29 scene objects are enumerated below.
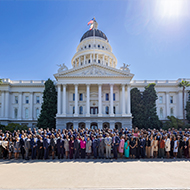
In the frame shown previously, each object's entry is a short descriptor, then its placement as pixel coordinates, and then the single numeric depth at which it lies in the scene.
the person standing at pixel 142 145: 14.34
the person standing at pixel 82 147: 14.15
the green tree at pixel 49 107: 40.06
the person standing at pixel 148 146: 14.38
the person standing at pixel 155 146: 14.55
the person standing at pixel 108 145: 14.16
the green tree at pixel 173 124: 39.16
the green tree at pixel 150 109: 39.67
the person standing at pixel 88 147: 14.14
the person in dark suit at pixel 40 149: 13.81
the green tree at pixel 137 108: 40.19
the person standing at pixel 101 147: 14.15
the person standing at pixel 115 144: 14.10
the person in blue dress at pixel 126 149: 14.22
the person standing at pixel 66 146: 14.09
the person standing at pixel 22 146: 13.96
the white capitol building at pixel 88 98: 40.09
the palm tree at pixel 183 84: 45.72
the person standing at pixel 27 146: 13.59
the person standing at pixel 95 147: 14.13
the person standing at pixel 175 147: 14.47
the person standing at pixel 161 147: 14.43
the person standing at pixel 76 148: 14.02
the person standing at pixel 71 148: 13.93
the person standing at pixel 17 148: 13.74
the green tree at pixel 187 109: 45.08
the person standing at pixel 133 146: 14.27
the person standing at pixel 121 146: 14.20
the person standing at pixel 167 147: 14.46
